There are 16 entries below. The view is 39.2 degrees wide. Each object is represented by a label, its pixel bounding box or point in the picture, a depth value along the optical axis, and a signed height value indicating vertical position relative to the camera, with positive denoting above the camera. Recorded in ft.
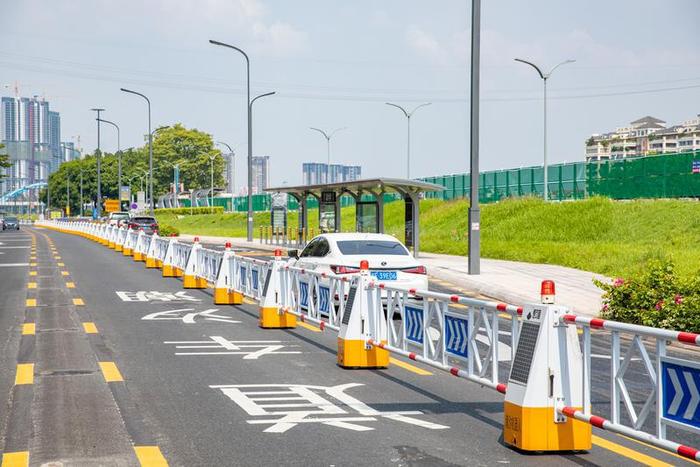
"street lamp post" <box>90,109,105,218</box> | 285.43 +25.30
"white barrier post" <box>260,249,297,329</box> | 48.75 -4.85
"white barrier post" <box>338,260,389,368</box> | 35.91 -4.76
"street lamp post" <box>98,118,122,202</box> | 292.04 +23.60
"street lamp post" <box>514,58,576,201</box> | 137.08 +18.25
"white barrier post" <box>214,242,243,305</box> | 61.72 -4.99
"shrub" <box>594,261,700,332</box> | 47.47 -4.62
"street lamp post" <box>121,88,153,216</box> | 224.33 +24.05
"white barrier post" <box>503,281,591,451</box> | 22.70 -4.11
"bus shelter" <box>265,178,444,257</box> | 108.68 +0.95
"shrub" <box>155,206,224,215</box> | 343.32 -0.54
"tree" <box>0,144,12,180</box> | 383.16 +18.83
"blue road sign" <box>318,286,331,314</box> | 43.60 -4.10
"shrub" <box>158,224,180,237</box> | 201.94 -4.84
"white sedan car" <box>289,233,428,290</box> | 53.67 -2.76
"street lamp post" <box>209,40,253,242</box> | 168.76 +10.75
